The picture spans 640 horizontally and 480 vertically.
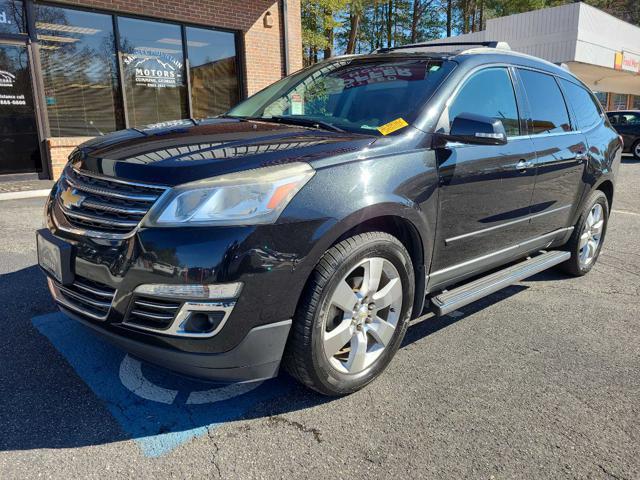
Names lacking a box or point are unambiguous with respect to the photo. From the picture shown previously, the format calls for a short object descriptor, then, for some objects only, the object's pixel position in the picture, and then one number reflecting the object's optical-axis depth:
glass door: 8.42
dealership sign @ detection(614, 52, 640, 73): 22.64
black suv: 2.07
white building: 20.06
